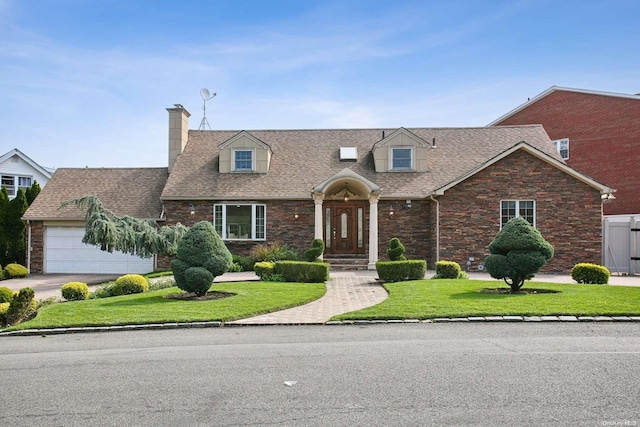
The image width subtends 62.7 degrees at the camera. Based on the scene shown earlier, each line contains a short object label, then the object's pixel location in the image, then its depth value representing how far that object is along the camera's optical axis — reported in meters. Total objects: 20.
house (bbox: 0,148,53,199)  34.19
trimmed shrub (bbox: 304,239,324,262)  18.55
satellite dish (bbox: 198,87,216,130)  30.62
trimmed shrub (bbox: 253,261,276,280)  18.06
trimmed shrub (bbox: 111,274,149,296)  15.48
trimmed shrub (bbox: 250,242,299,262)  21.20
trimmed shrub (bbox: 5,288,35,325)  11.26
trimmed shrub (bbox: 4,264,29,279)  21.98
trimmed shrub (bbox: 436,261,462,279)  17.64
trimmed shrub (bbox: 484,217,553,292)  13.47
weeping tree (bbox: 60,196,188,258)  18.40
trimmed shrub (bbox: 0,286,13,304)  13.31
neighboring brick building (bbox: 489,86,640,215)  28.48
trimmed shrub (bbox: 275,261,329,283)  17.31
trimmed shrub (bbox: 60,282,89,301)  14.53
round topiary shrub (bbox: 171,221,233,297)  13.38
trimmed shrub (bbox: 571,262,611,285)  16.00
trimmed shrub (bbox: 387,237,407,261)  18.30
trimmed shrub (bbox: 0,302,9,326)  11.22
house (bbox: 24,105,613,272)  21.03
